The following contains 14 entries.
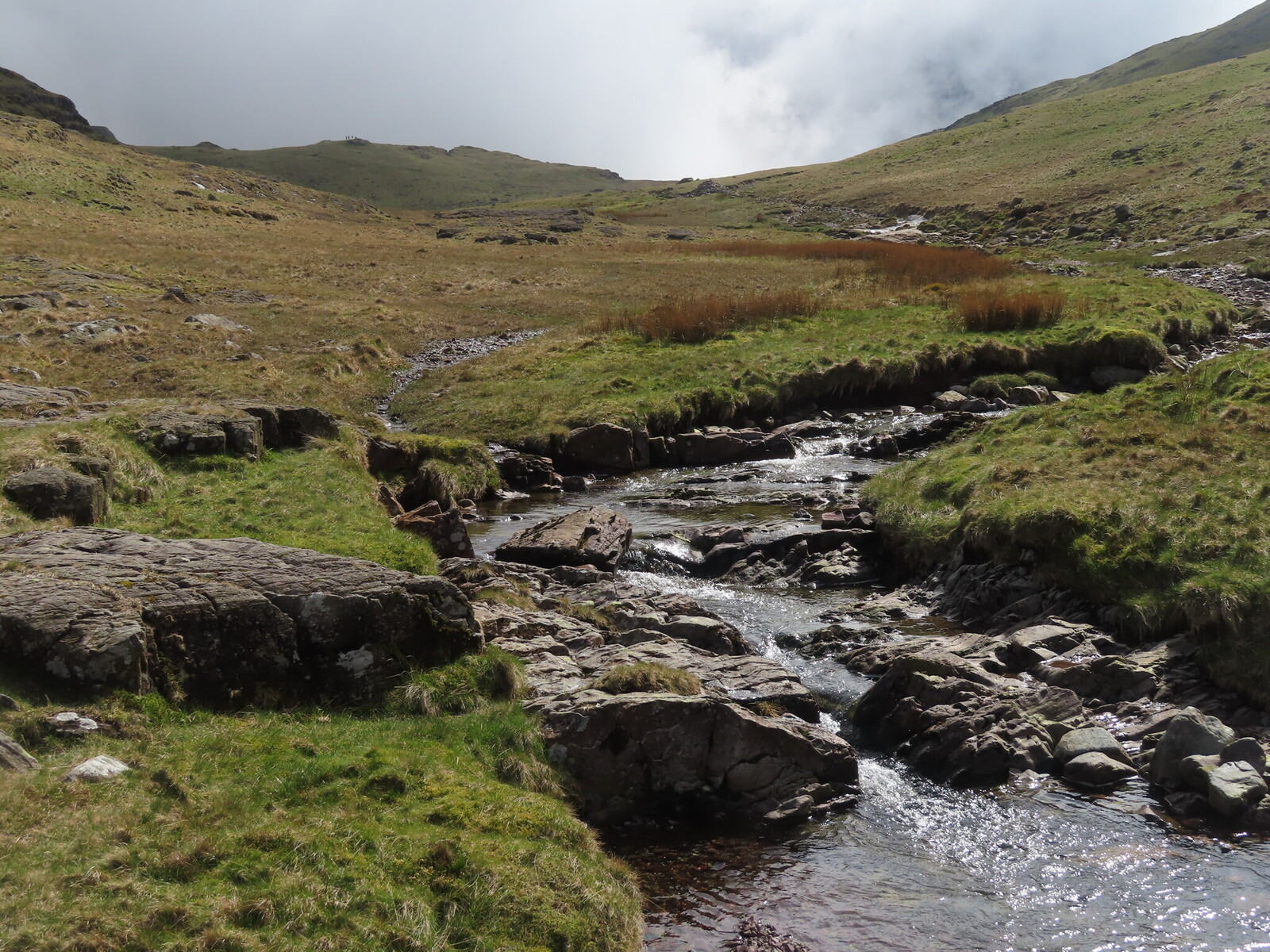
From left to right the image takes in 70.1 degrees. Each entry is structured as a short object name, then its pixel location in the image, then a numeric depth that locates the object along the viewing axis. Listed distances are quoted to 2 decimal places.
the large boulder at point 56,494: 14.66
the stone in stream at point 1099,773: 11.94
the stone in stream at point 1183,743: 11.70
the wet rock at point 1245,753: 11.47
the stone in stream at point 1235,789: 10.81
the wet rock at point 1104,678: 13.74
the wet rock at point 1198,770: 11.27
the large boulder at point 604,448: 31.12
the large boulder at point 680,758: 11.78
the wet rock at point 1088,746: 12.30
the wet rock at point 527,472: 29.42
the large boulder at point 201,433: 19.91
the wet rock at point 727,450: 31.64
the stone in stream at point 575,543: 21.14
